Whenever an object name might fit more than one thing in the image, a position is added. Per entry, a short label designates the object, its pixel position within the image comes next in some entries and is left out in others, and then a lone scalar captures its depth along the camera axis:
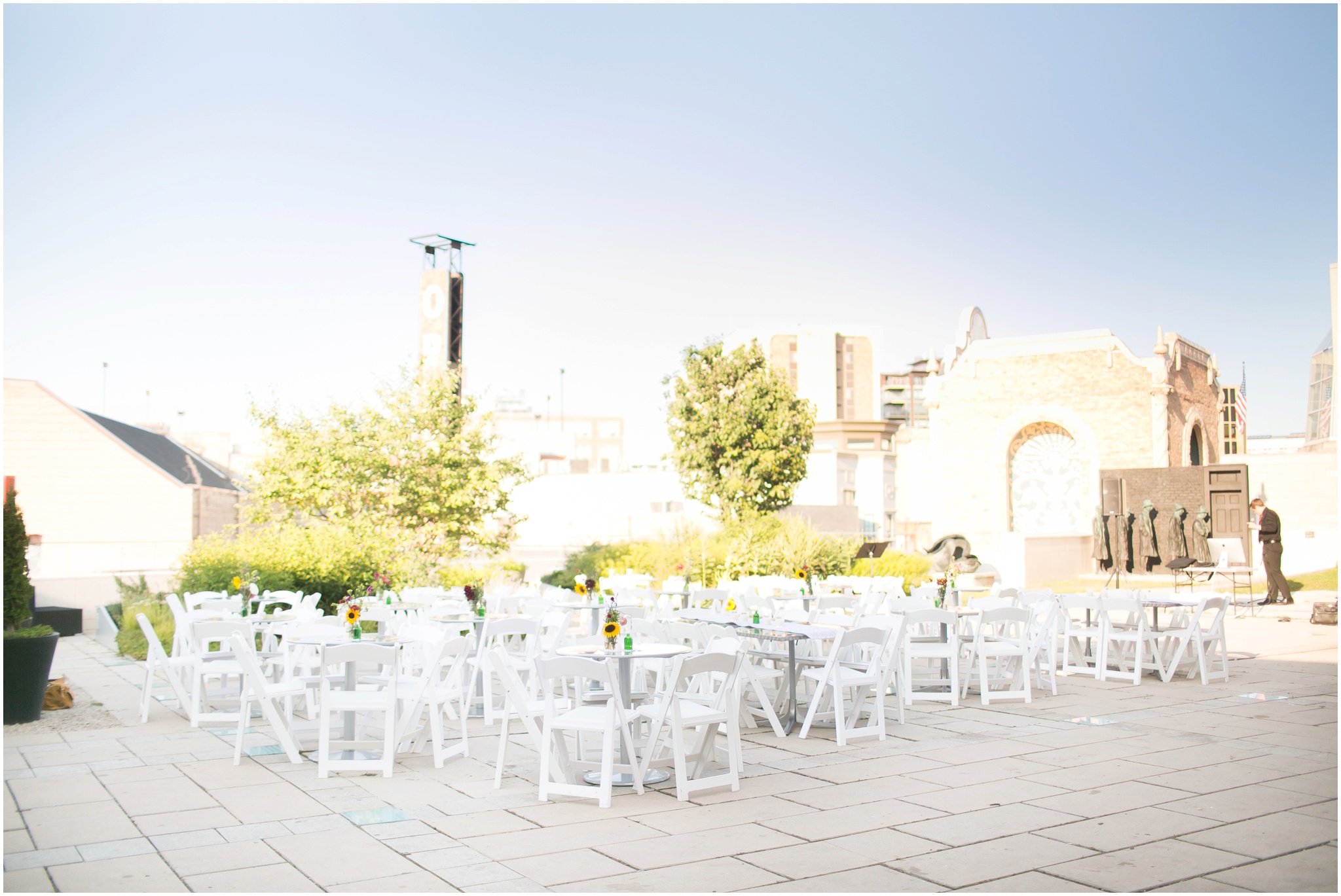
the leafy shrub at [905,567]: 16.30
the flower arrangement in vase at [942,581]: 9.61
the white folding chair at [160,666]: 7.72
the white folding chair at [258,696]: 6.20
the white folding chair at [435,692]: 6.14
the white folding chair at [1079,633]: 9.73
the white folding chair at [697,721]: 5.36
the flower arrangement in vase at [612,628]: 5.61
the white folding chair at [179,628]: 8.09
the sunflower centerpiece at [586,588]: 8.84
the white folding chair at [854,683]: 6.87
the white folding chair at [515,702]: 5.57
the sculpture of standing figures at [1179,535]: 20.73
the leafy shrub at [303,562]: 13.02
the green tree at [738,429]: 21.95
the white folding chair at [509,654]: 7.49
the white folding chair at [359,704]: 5.98
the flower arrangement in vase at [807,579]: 10.42
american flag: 35.56
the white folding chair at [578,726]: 5.26
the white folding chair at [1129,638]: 9.59
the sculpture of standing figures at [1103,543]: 21.52
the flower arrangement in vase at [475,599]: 8.79
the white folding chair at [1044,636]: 8.96
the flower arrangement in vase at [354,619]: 6.74
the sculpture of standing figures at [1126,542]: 20.91
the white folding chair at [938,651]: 8.21
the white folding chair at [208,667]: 7.07
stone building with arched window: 24.80
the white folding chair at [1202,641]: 9.52
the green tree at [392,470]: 17.95
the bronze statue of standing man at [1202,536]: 19.75
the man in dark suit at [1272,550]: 15.73
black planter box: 14.21
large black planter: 7.66
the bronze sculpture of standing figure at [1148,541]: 20.77
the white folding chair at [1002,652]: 8.39
